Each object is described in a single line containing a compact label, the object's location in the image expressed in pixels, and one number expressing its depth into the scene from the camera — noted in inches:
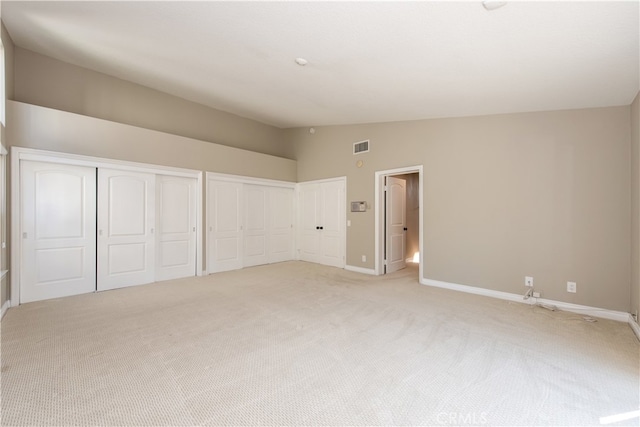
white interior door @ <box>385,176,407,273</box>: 231.5
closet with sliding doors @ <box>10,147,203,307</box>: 144.7
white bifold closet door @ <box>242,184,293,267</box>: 254.1
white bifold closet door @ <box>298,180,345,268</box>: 254.2
